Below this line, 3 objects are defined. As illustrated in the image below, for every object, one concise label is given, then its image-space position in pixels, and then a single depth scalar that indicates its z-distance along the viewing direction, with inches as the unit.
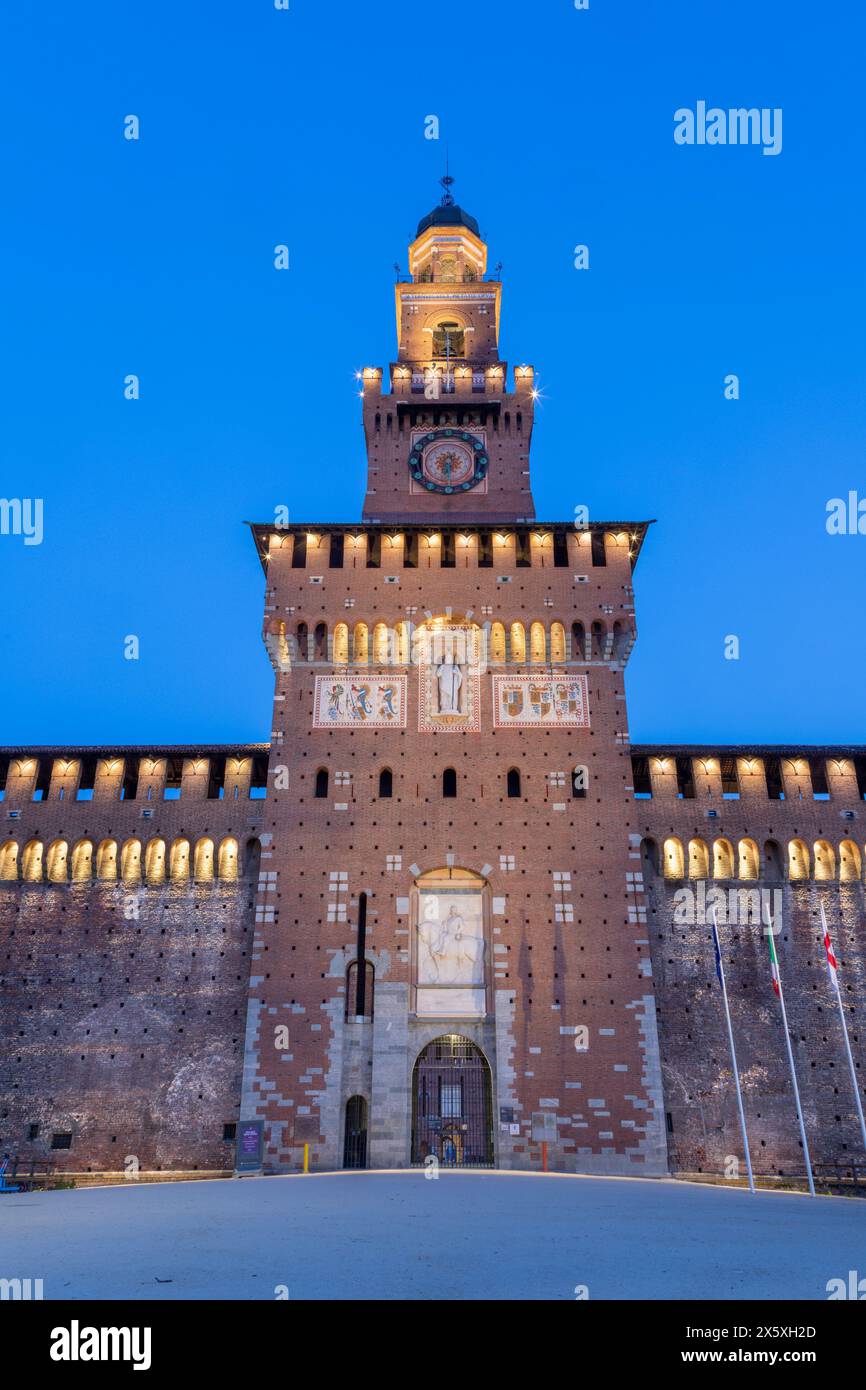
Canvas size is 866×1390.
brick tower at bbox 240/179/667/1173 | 1212.5
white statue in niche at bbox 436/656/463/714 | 1411.2
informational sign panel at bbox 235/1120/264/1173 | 1151.6
